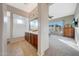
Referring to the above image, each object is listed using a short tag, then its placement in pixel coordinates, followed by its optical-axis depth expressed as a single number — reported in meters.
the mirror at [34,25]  2.06
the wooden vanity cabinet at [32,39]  1.97
